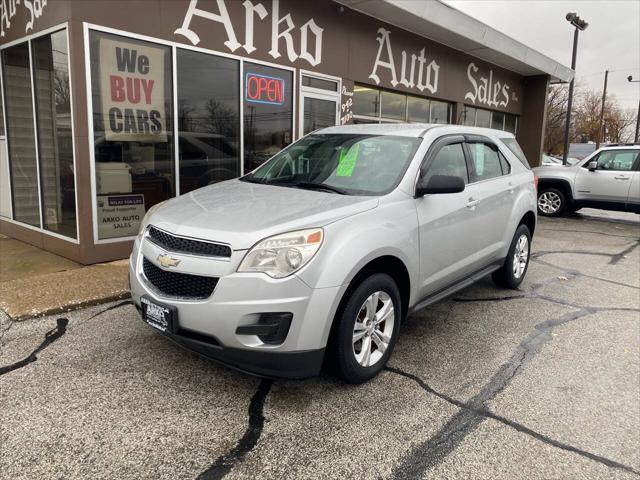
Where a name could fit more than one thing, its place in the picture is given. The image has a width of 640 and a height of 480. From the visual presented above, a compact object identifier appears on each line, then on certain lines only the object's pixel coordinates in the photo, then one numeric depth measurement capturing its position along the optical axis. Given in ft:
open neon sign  25.53
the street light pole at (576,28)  68.08
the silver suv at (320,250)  9.37
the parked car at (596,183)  37.68
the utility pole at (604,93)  145.18
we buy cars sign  19.81
